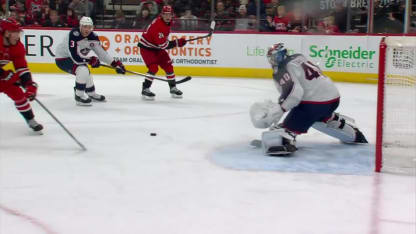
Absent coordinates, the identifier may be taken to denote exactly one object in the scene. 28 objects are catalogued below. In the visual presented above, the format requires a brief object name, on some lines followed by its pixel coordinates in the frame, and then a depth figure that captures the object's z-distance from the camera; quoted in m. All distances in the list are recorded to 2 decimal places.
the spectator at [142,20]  18.64
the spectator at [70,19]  18.98
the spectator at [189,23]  18.39
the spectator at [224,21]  18.20
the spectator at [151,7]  18.98
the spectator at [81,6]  19.08
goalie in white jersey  7.32
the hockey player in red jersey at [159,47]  13.12
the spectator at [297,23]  17.40
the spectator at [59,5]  19.28
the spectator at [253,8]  18.02
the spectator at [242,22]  18.11
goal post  6.50
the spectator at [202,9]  18.66
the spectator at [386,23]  16.23
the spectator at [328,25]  16.89
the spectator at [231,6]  18.37
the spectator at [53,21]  18.77
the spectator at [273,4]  18.02
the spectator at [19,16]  19.00
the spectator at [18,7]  19.17
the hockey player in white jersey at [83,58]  11.94
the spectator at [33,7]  19.25
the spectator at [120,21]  18.62
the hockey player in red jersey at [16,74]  8.37
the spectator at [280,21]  17.55
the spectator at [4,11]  19.02
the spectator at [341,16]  16.89
